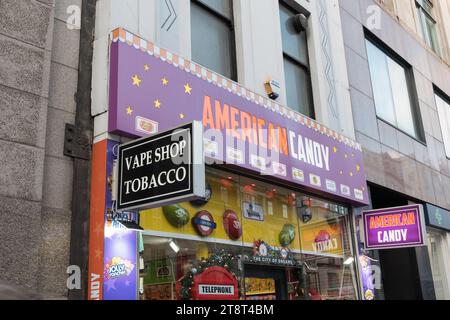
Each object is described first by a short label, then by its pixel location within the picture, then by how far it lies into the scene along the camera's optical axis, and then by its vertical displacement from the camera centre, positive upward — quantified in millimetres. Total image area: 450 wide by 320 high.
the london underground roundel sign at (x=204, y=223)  7039 +1303
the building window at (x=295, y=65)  9680 +4568
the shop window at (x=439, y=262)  12648 +1187
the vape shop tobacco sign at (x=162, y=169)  4895 +1458
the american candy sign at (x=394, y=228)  9242 +1495
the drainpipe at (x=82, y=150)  5457 +1877
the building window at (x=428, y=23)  16766 +8999
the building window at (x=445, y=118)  15722 +5674
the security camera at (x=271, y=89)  8492 +3555
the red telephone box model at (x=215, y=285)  6703 +483
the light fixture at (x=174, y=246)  6585 +952
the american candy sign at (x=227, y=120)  6004 +2663
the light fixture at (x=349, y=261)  9695 +983
